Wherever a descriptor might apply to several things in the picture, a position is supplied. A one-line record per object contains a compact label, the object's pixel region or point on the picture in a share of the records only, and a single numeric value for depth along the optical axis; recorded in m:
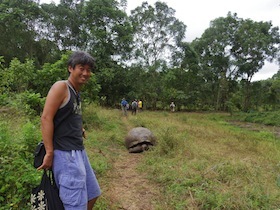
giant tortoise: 6.82
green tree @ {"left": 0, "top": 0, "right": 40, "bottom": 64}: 20.03
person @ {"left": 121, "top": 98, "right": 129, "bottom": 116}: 15.15
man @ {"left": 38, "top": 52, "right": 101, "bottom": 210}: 2.02
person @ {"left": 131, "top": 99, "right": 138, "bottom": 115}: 16.52
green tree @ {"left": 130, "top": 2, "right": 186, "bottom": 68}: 24.89
